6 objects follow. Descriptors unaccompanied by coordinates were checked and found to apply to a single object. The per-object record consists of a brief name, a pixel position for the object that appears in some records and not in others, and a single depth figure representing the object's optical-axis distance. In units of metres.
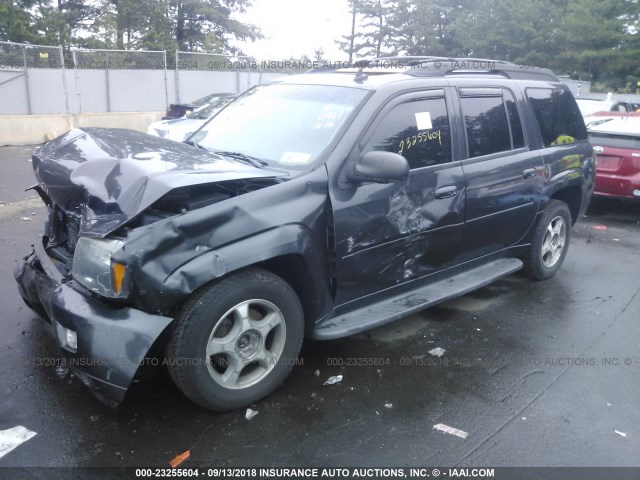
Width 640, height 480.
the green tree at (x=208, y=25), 32.06
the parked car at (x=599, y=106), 13.14
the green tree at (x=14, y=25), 23.14
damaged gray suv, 2.92
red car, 8.13
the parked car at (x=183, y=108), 12.71
